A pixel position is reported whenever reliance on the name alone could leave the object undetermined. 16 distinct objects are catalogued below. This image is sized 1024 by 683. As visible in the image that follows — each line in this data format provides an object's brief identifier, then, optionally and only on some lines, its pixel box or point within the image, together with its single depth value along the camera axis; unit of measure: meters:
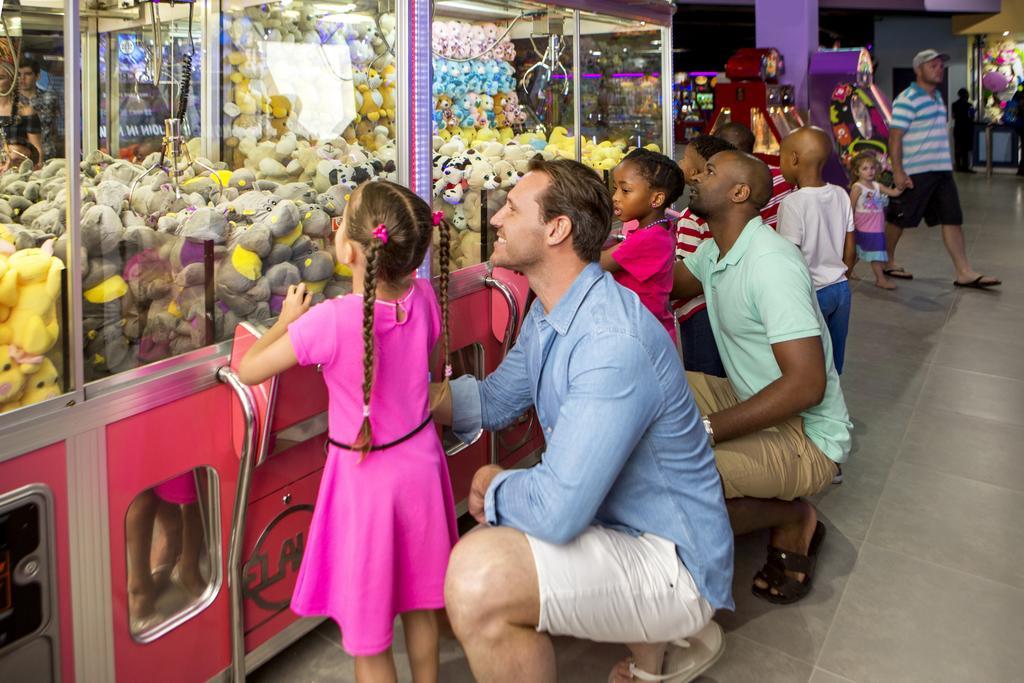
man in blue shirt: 1.44
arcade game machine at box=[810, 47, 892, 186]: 7.32
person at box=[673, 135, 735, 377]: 3.00
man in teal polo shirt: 2.11
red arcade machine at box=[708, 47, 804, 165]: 6.48
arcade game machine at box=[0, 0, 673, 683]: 1.44
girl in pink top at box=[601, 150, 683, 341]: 2.41
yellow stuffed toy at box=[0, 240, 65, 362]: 1.43
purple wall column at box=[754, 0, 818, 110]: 7.22
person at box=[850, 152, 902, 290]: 6.07
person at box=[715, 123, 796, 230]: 3.53
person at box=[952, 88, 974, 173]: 15.27
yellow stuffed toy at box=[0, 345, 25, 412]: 1.38
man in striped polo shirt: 5.96
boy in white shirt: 3.16
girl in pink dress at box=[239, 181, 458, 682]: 1.56
